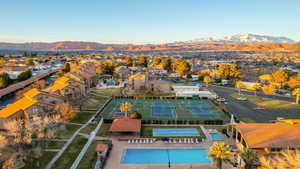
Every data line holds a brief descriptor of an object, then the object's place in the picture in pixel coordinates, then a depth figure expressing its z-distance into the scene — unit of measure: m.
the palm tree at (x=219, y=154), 18.52
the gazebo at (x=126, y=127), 29.27
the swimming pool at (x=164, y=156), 23.70
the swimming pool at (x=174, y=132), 30.70
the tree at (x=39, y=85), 50.59
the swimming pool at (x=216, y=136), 29.39
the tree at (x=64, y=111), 31.73
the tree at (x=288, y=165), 13.59
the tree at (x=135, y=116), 34.41
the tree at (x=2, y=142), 18.77
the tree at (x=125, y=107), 34.56
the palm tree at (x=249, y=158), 18.34
